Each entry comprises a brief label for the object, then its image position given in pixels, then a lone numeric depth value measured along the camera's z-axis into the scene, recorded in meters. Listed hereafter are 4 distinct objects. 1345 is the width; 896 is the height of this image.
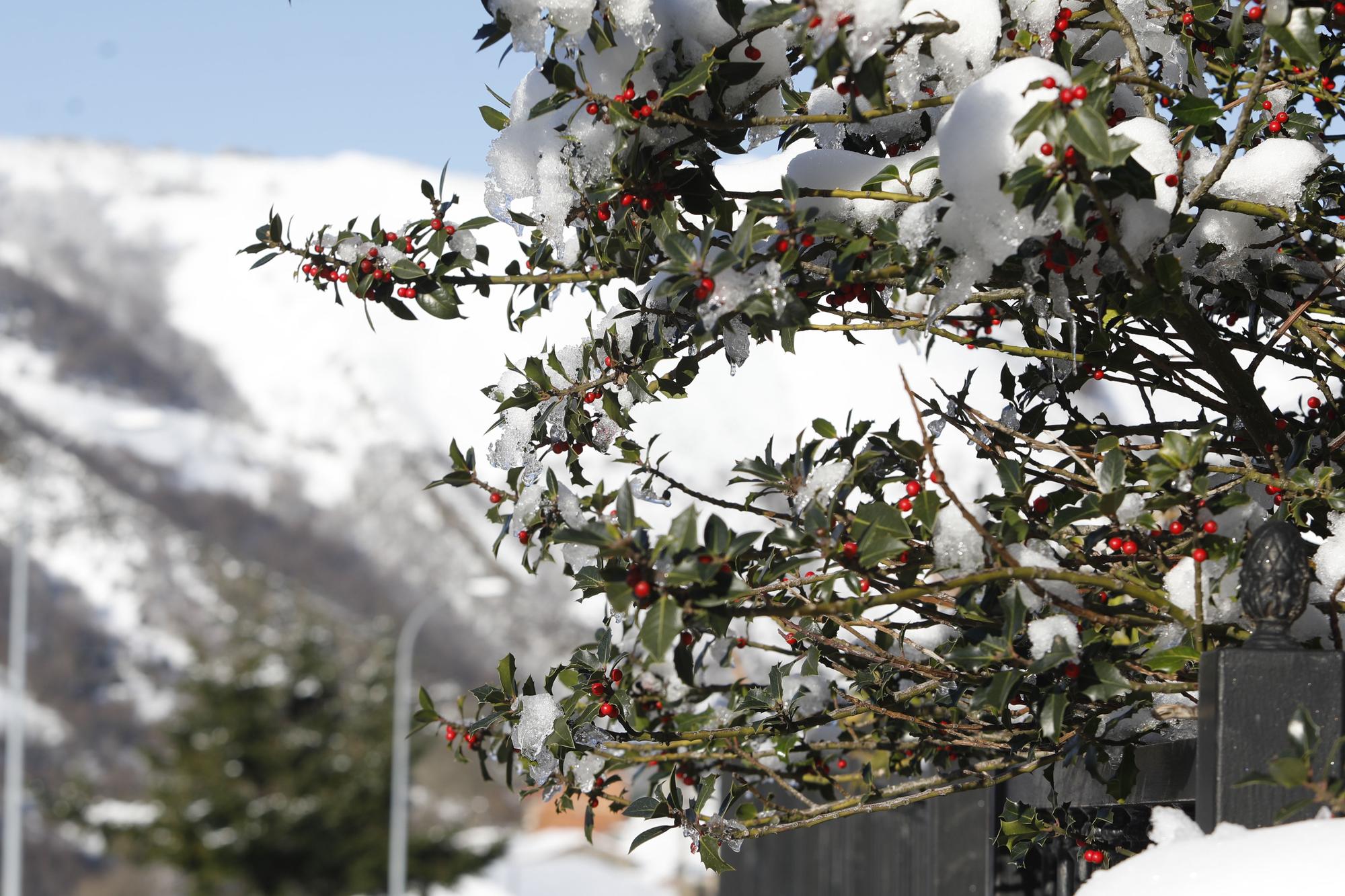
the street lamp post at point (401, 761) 17.19
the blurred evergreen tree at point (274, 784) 24.38
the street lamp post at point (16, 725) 12.59
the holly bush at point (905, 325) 1.95
